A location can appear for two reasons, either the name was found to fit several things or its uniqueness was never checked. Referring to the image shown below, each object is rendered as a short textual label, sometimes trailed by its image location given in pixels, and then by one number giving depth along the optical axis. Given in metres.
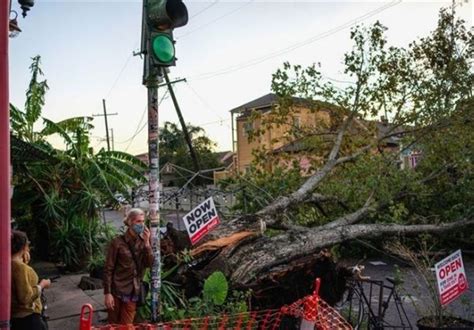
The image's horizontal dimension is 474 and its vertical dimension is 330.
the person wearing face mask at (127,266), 4.86
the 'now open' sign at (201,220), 5.83
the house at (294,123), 11.83
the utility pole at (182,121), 21.62
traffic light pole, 4.50
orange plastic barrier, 4.09
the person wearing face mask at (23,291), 3.67
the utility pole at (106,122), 43.64
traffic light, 4.11
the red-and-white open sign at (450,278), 5.44
